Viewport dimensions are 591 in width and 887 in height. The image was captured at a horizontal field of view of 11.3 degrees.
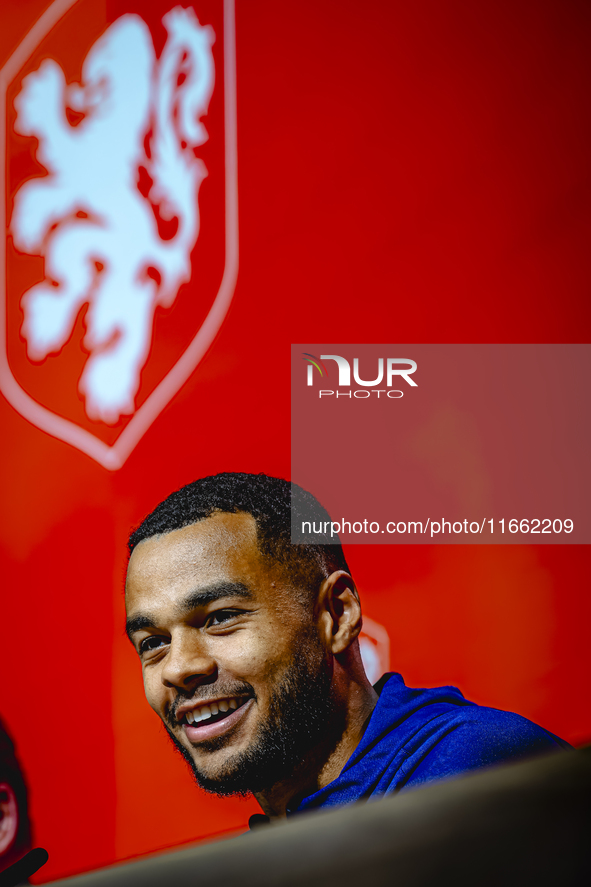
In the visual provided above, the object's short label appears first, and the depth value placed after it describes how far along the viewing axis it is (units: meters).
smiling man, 2.20
